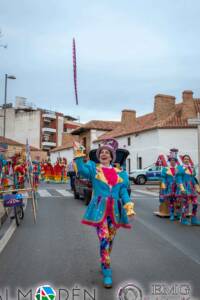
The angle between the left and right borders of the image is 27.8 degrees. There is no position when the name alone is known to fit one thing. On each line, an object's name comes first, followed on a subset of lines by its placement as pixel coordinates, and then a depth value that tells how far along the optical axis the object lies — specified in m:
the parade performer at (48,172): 35.69
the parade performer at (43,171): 35.81
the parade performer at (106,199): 5.24
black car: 14.70
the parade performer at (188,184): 10.35
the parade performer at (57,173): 35.62
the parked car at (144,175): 32.78
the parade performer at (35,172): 17.83
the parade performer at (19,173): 13.16
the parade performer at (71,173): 19.82
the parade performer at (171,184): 11.20
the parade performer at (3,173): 12.21
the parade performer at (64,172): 36.19
